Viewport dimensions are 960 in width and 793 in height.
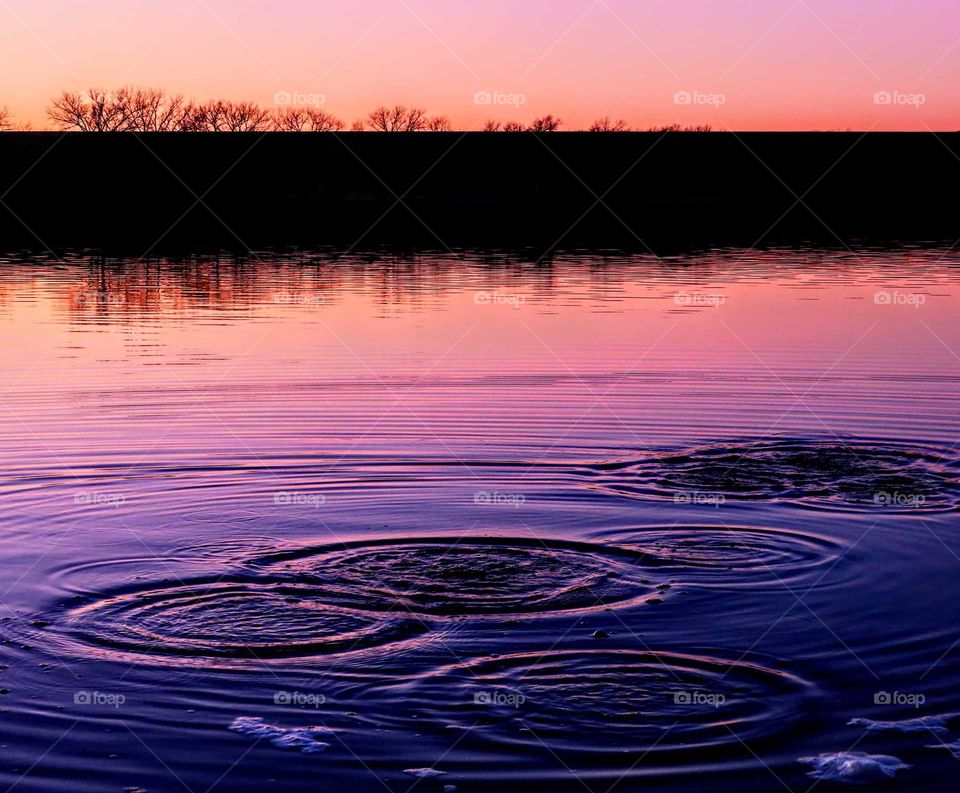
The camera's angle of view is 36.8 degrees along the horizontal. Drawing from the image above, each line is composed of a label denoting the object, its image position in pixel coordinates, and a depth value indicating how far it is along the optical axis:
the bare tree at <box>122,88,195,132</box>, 175.88
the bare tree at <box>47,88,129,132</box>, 177.38
